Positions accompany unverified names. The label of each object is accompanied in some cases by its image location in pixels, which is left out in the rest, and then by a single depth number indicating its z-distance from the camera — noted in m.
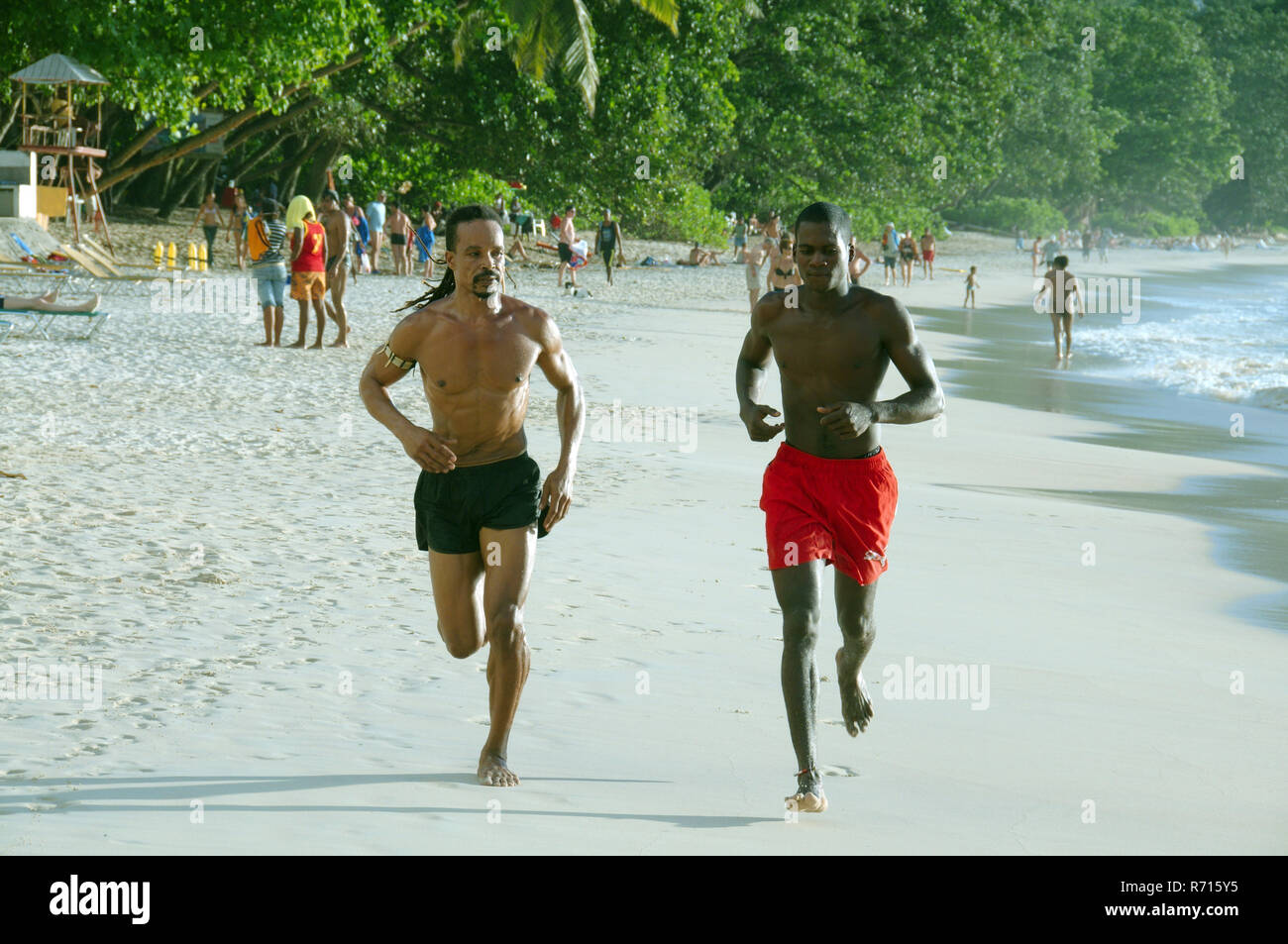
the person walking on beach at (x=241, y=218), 29.98
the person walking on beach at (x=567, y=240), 29.58
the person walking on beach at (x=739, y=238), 48.81
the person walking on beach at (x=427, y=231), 32.47
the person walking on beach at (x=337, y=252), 16.47
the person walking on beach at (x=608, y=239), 32.31
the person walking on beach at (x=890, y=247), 41.50
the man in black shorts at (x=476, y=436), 4.66
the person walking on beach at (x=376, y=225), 31.33
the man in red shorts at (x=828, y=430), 4.78
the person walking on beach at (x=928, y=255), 48.12
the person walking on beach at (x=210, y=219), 29.96
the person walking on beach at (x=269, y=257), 15.55
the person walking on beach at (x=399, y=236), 30.52
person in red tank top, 15.82
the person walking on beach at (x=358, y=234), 29.81
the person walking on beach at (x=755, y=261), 23.05
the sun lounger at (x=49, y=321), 16.79
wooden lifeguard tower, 22.22
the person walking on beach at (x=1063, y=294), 21.66
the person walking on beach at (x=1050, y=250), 76.93
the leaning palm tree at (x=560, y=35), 25.23
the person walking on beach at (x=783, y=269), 16.92
